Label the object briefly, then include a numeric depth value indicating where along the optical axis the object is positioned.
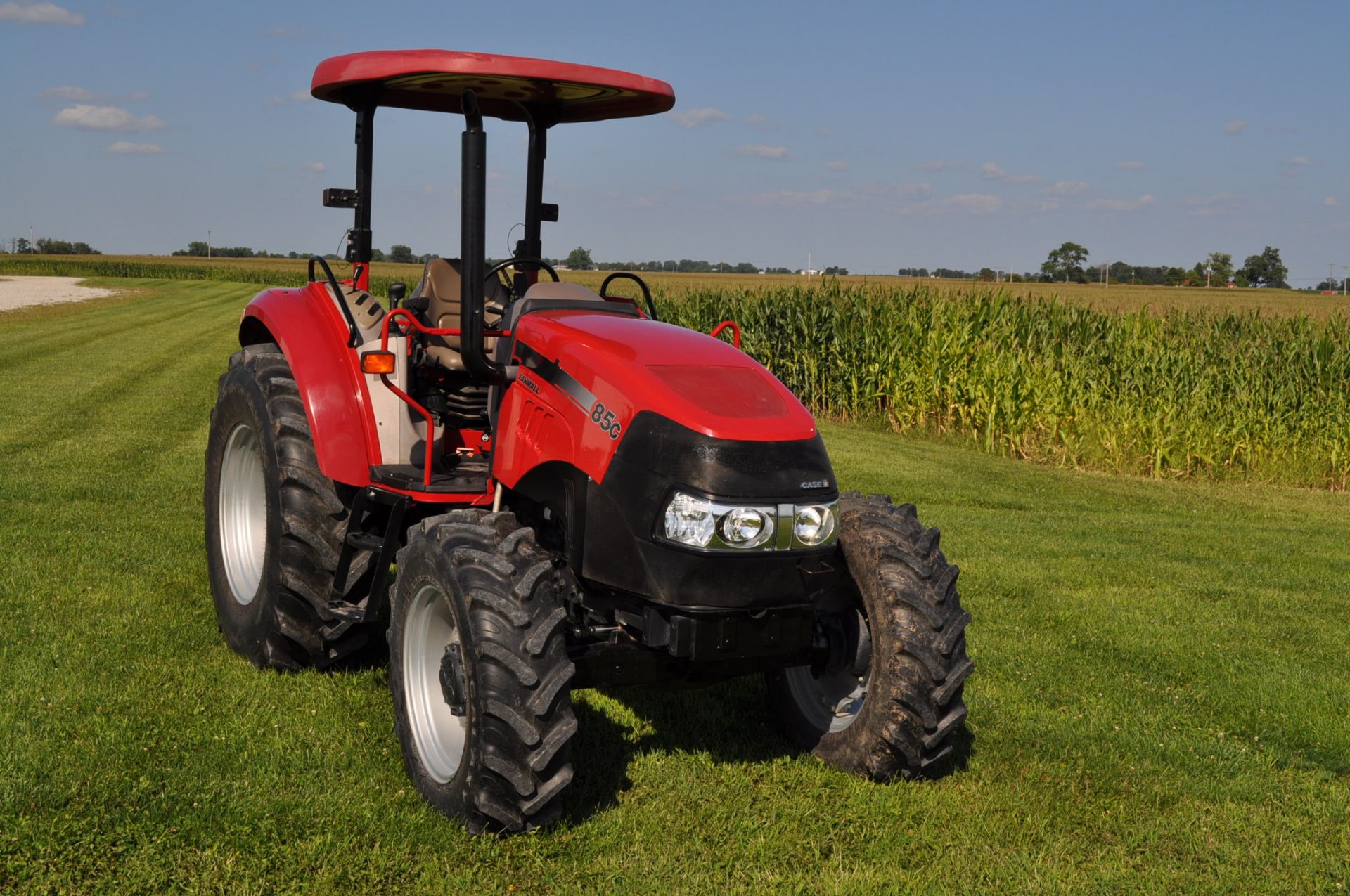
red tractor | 3.57
